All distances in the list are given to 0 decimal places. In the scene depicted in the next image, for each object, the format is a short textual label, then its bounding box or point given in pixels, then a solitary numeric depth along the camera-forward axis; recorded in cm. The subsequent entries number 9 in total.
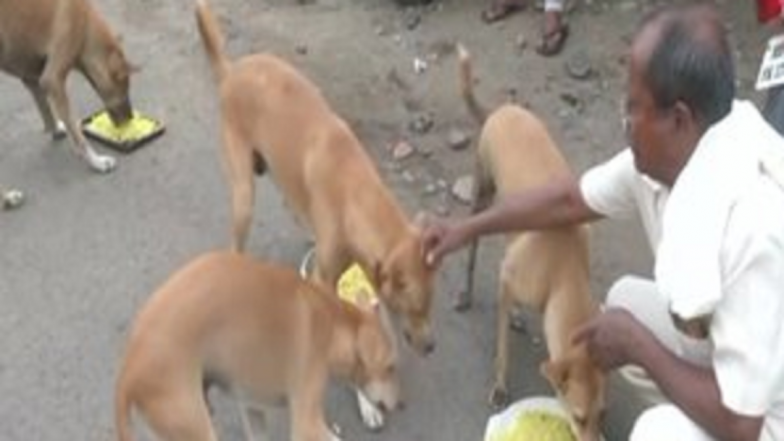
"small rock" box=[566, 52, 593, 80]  600
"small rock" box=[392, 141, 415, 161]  555
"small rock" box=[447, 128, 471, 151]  558
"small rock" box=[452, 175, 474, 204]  527
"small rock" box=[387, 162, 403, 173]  548
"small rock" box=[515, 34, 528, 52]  622
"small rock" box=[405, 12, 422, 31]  641
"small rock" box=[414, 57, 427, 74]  610
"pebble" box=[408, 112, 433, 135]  571
